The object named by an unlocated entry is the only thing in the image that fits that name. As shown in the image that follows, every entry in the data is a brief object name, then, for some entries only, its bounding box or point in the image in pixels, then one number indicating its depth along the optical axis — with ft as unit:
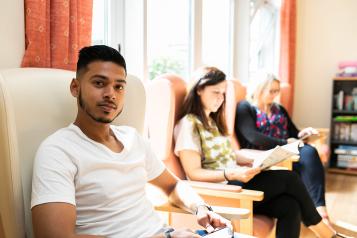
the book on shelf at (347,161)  14.73
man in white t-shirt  3.13
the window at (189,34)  7.29
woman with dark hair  6.02
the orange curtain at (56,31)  4.11
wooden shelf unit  14.88
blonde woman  8.77
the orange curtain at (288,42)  14.75
